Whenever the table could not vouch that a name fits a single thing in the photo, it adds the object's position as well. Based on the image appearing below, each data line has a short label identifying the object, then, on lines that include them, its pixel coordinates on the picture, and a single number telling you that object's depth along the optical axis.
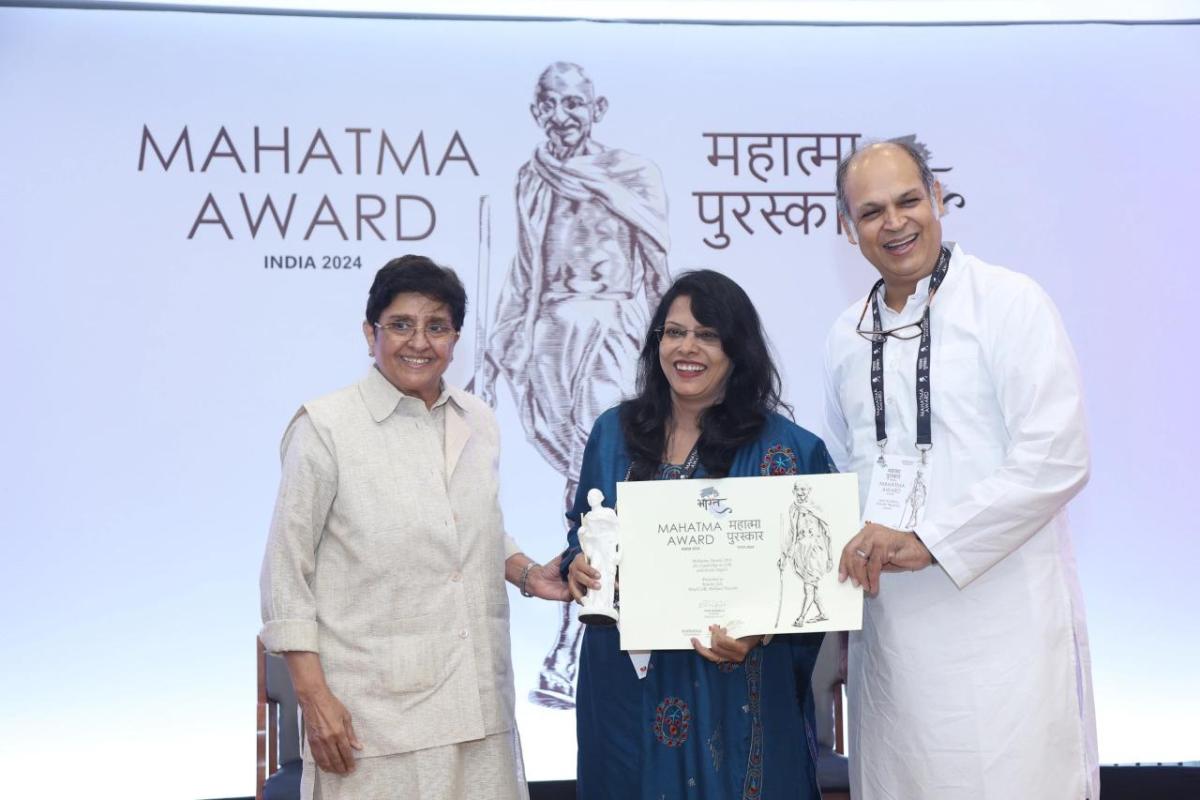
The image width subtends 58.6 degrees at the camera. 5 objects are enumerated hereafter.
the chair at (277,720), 3.32
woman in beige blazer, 2.24
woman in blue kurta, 2.17
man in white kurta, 2.18
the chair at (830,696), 3.47
